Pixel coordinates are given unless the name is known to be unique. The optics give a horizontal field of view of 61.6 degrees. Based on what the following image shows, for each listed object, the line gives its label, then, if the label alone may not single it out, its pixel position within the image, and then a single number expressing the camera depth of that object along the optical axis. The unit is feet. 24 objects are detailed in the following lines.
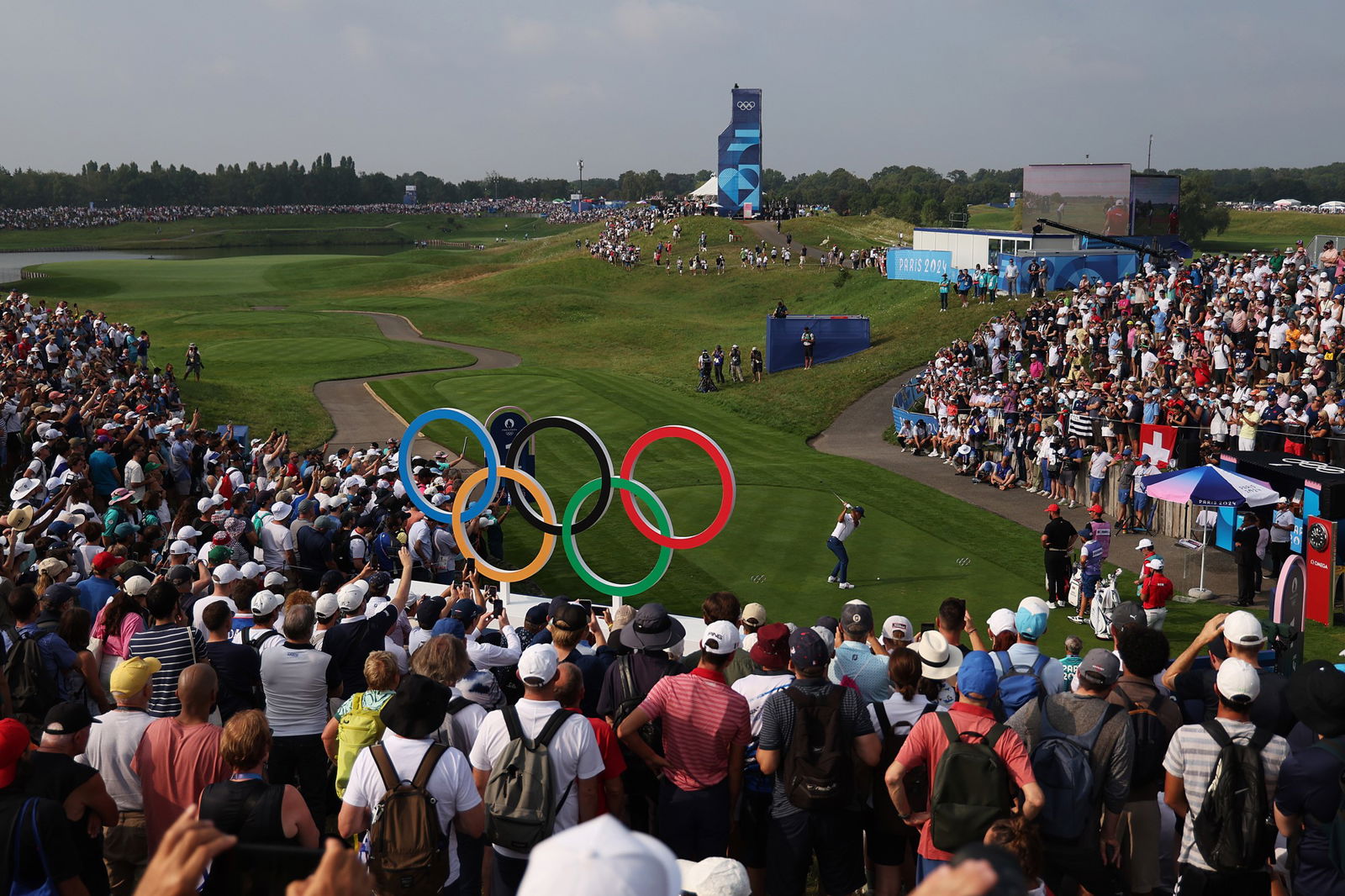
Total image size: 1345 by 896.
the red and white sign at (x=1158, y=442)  81.61
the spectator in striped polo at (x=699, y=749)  23.31
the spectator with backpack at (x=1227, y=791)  21.11
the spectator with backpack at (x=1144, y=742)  22.75
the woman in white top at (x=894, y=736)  23.82
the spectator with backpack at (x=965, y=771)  20.10
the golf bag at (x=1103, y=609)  55.06
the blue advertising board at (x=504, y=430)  68.33
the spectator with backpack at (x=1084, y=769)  21.26
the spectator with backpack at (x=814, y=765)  22.34
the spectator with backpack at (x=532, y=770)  21.04
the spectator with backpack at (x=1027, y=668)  23.85
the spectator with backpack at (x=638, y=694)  25.58
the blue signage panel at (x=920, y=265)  191.42
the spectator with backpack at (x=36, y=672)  26.17
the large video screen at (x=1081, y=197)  185.06
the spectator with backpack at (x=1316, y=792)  20.21
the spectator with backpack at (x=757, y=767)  24.47
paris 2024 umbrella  62.59
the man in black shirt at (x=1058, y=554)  60.90
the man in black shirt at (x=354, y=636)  29.19
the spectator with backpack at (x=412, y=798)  19.52
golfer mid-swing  61.67
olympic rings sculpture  50.31
